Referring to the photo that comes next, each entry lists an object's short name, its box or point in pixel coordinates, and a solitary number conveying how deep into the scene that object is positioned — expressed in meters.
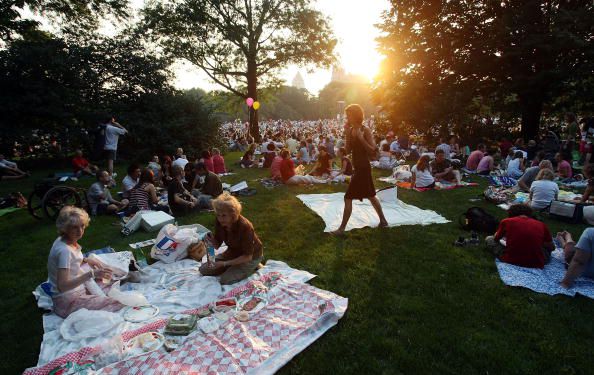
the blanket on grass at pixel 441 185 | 9.80
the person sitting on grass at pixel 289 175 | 10.55
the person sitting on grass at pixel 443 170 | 10.27
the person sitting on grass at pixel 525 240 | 4.51
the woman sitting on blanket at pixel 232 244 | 4.00
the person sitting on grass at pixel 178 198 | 7.48
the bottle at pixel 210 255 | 4.52
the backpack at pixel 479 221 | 5.95
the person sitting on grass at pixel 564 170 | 10.54
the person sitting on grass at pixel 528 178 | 8.98
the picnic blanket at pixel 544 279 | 4.02
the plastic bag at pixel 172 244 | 5.09
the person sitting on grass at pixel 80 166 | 12.28
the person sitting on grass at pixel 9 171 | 11.88
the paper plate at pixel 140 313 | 3.59
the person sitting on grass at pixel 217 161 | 12.22
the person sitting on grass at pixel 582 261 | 3.99
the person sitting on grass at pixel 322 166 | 11.41
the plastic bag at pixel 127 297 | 3.77
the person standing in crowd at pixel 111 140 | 11.30
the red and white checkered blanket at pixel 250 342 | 2.90
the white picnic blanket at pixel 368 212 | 6.70
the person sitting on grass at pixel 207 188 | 7.96
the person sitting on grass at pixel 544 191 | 7.05
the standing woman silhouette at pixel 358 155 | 5.49
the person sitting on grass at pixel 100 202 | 7.46
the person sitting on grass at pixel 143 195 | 7.32
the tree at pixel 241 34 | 20.03
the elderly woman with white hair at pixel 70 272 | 3.40
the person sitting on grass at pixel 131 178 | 7.66
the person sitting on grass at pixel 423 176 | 9.75
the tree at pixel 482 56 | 13.67
